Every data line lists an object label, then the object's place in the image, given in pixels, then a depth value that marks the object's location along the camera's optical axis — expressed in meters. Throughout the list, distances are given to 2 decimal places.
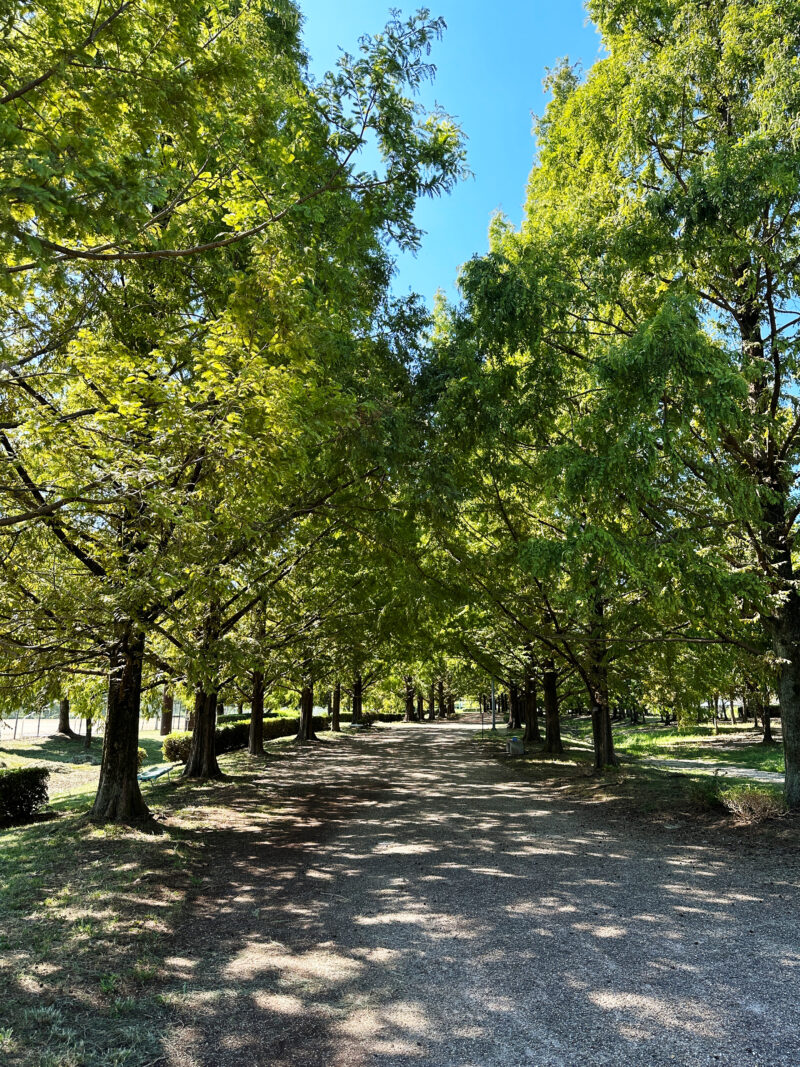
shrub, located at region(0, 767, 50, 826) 10.48
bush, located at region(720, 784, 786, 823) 8.31
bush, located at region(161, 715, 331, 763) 19.23
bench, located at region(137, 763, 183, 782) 14.63
